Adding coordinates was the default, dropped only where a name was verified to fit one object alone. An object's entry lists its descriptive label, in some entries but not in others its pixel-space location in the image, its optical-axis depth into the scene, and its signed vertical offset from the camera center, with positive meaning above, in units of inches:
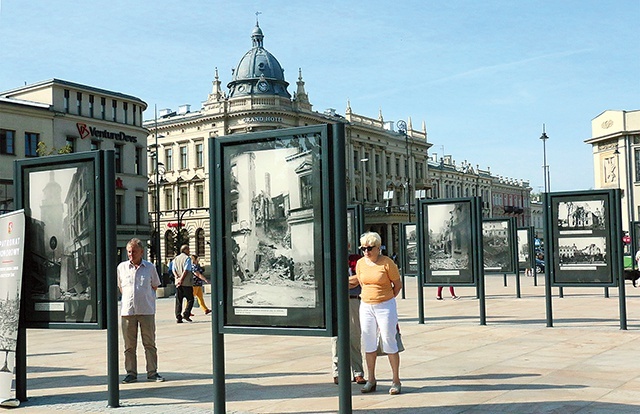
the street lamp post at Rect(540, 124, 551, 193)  2706.7 +296.4
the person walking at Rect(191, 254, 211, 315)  810.2 -29.3
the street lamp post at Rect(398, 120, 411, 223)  3996.1 +583.5
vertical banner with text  336.5 -15.4
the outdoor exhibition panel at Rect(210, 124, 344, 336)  273.6 +7.5
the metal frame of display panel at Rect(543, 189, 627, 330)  578.4 +0.7
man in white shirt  394.6 -26.8
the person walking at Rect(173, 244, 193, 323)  752.3 -28.2
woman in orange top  334.0 -22.6
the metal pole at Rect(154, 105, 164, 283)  2014.0 +10.4
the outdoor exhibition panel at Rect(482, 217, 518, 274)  1018.1 -2.9
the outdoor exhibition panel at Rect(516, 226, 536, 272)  1294.3 -6.6
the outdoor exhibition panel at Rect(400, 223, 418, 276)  1109.6 +0.2
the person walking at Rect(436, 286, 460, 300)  975.8 -60.7
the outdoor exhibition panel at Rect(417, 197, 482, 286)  636.1 +3.0
